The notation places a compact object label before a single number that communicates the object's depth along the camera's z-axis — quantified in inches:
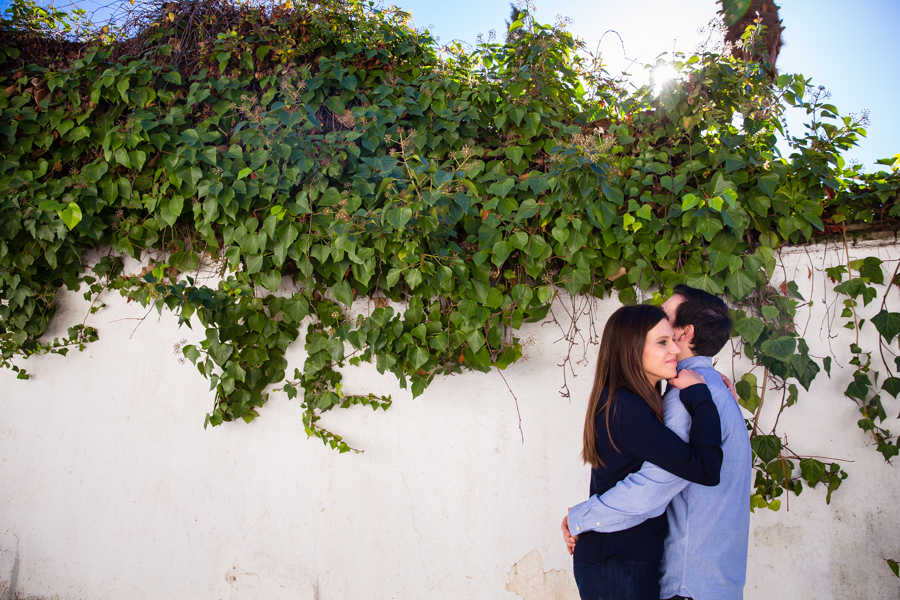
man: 56.3
